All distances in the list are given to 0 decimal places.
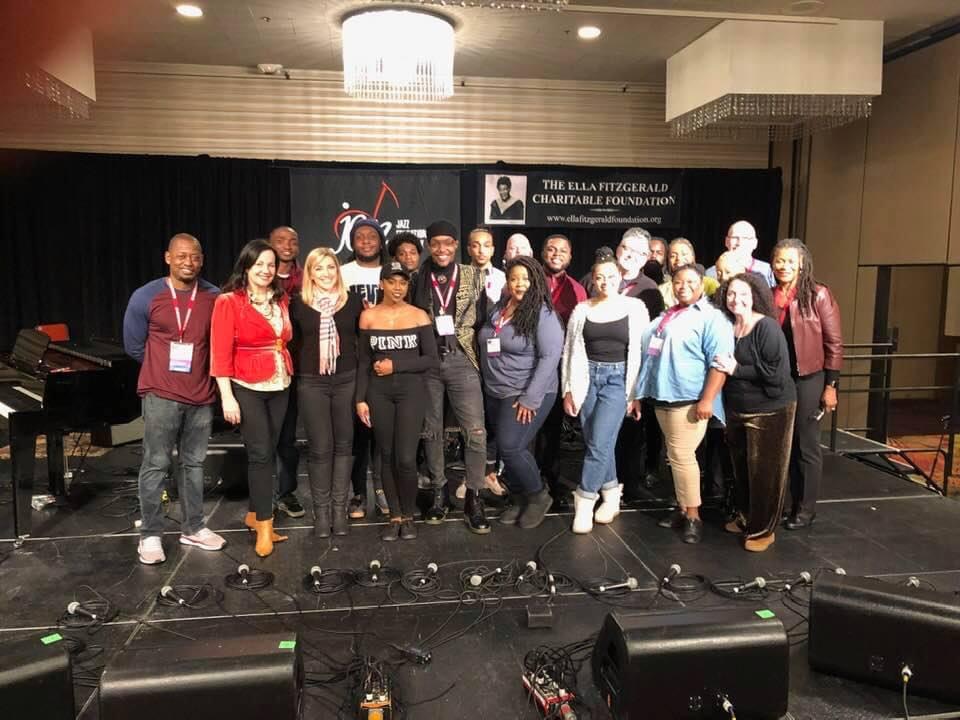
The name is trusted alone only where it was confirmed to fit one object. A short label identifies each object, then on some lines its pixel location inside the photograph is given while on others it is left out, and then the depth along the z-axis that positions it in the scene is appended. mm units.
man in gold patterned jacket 3514
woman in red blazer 3098
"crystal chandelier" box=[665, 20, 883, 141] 4875
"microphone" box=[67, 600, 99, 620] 2732
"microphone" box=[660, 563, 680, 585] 2989
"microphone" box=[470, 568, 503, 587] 2958
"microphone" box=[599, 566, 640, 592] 2904
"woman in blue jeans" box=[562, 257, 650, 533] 3357
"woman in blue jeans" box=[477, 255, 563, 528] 3383
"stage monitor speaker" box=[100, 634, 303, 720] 1837
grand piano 3402
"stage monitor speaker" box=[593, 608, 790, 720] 1969
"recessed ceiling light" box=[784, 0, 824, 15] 4559
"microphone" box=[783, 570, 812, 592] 2930
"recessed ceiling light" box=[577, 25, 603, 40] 5158
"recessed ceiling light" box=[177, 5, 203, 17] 4777
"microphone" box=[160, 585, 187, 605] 2861
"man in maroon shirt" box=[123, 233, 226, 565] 3143
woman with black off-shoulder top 3256
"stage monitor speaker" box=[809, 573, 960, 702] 2104
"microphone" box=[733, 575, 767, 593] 2885
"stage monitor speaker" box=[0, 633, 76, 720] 1813
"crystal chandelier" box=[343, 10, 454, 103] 4395
